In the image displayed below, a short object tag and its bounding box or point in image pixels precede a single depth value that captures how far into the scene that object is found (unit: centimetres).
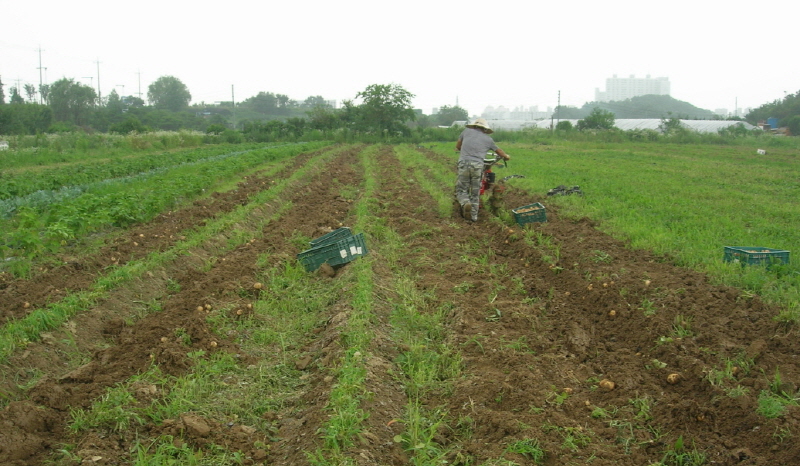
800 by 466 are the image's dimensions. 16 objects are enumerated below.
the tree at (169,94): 10325
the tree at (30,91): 8244
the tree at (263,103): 10394
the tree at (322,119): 4984
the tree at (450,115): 10806
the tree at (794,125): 5534
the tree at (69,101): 7038
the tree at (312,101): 11695
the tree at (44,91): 7811
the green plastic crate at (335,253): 764
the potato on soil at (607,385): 436
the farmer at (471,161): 1006
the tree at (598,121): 5228
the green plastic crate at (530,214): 973
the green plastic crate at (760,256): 665
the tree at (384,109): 4981
